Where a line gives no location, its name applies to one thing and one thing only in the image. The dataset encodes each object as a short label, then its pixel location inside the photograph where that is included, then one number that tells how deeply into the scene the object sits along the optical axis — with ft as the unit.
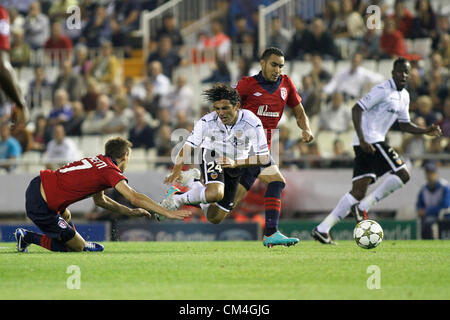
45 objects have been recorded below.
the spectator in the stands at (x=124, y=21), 78.84
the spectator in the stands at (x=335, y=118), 63.46
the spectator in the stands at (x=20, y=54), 76.69
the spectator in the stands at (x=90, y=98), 70.79
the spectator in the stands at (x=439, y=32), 68.39
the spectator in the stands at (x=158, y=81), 70.23
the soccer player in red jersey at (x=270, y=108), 37.37
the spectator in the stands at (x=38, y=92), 74.02
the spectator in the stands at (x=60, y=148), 62.90
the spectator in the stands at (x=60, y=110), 68.64
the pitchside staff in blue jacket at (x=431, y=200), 56.18
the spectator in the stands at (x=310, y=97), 64.08
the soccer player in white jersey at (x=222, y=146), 36.29
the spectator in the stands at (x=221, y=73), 67.62
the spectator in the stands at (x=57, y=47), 76.38
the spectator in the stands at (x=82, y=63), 74.64
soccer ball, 37.06
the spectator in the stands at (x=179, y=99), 67.97
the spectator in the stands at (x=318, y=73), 66.18
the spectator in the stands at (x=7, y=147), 64.28
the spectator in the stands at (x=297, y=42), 69.82
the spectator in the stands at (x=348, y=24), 69.51
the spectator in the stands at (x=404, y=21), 69.36
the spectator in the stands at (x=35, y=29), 79.10
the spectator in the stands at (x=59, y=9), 80.38
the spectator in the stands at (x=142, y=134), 65.31
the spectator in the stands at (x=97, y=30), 79.20
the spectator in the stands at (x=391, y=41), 67.00
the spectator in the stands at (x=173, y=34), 75.31
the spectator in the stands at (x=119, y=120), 66.90
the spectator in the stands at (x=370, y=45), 68.53
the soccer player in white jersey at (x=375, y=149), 42.29
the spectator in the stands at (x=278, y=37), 70.64
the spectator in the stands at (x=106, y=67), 73.37
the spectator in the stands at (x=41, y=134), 66.49
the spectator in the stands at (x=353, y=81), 65.05
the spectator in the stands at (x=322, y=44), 69.15
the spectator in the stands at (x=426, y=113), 60.49
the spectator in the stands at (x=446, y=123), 60.08
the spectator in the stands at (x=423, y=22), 68.80
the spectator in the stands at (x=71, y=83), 72.38
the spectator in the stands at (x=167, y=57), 72.74
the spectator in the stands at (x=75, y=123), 68.03
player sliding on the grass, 33.24
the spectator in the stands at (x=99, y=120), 67.87
